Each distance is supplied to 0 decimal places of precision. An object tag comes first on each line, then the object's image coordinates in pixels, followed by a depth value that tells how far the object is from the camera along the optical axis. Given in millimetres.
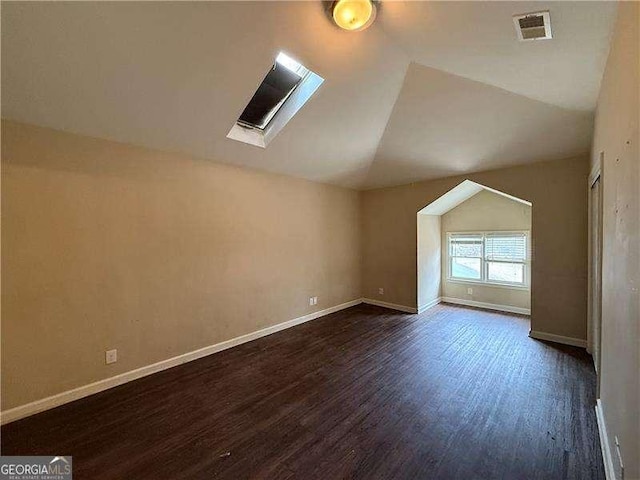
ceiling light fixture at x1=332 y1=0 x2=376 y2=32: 1809
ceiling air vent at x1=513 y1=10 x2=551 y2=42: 1707
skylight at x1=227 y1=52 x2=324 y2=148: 2760
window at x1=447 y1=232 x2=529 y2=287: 4816
